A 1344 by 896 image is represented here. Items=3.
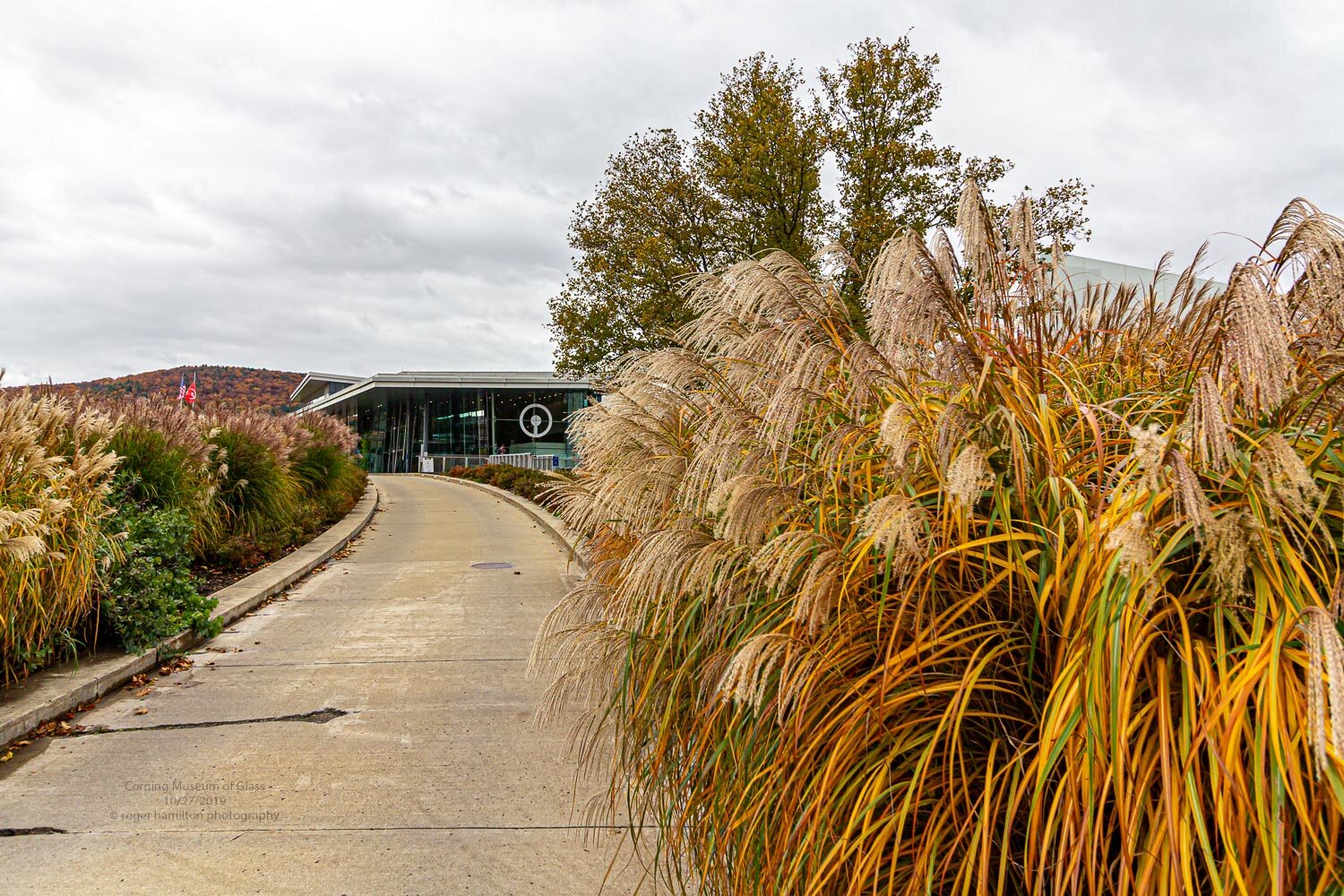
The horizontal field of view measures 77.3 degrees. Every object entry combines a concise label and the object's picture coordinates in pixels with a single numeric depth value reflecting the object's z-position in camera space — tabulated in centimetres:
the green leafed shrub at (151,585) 630
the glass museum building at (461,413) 5222
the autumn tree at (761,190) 1605
